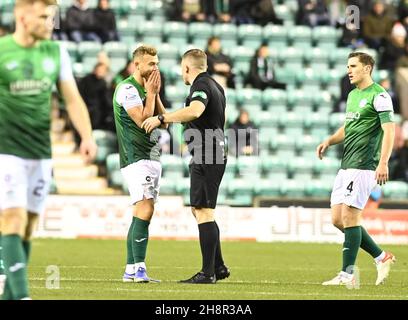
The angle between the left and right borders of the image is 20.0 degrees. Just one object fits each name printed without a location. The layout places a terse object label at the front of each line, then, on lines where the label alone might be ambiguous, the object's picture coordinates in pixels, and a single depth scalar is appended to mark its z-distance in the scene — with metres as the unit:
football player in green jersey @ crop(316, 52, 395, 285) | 11.63
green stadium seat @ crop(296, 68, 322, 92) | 24.97
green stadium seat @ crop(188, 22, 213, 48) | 24.72
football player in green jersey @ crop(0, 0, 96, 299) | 7.94
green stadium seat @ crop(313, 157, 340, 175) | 23.33
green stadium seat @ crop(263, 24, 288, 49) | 25.39
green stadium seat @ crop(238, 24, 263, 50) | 25.19
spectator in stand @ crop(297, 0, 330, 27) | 25.84
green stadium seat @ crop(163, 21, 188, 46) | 24.73
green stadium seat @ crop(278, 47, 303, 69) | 25.12
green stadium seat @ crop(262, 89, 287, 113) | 24.09
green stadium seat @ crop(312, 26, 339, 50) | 25.73
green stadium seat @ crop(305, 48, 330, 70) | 25.36
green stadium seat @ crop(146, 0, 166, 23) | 25.30
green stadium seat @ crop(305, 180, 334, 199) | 22.73
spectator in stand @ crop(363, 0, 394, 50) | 25.61
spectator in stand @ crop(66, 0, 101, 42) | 23.45
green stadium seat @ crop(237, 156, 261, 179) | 22.38
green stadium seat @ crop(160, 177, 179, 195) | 21.77
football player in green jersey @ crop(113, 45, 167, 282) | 11.34
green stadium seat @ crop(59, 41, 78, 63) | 23.50
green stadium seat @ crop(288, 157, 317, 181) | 23.22
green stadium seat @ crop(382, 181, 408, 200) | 22.59
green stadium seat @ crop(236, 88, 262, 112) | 23.80
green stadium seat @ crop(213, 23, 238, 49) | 24.97
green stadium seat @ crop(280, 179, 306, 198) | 22.69
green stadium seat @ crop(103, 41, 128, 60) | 23.62
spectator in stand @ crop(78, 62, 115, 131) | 21.83
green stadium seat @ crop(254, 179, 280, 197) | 22.47
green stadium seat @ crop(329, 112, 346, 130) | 23.77
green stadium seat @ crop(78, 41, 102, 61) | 23.56
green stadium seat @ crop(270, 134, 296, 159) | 23.56
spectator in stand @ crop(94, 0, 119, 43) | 23.58
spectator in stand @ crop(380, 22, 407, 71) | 25.20
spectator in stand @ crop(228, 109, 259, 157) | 21.86
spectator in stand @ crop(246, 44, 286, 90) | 23.44
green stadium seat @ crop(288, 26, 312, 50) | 25.55
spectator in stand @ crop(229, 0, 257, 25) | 25.50
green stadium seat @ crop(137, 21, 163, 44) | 24.62
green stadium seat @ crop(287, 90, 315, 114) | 24.38
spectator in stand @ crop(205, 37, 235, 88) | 22.36
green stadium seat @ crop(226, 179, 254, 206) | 22.23
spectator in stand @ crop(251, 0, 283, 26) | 25.45
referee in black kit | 11.20
